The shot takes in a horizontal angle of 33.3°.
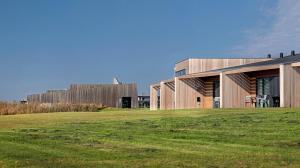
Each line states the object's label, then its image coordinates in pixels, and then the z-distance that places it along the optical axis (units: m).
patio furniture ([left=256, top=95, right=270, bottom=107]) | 33.16
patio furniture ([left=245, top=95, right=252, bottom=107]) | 35.03
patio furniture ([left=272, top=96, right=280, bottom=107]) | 31.97
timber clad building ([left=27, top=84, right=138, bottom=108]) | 64.75
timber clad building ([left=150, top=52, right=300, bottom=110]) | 28.20
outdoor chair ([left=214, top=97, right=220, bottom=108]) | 38.98
